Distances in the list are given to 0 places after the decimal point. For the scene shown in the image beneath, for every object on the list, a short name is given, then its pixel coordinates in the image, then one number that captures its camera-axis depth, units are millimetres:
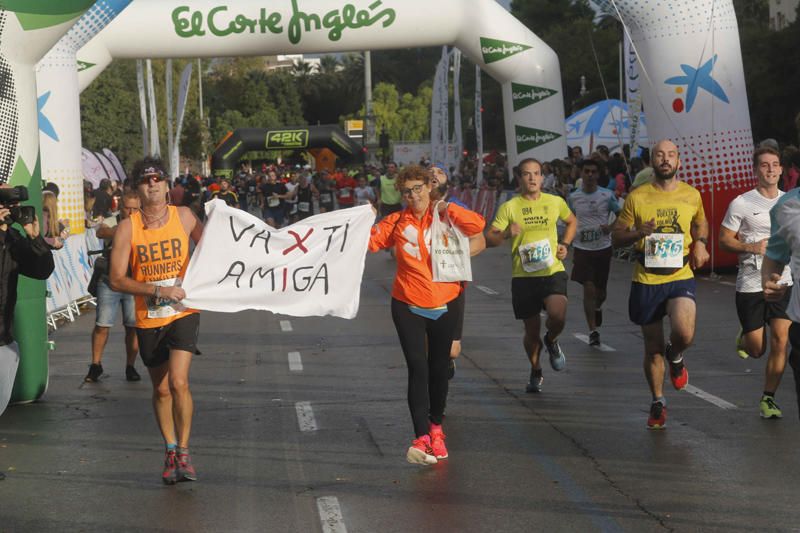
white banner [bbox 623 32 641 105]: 25625
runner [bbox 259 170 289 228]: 34969
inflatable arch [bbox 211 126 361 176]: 73750
